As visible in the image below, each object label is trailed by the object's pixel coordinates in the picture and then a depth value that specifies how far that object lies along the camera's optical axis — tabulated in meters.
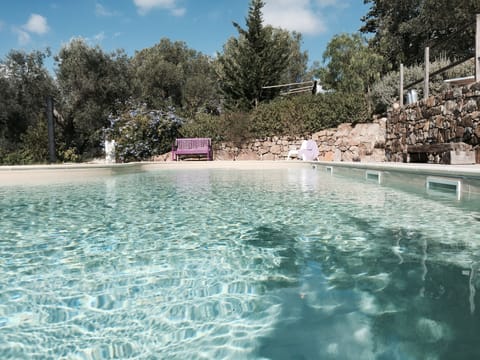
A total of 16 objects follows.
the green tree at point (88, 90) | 14.57
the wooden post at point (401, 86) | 9.17
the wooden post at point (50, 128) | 11.51
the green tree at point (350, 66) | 14.44
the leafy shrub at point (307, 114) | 13.04
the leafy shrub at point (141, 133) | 13.93
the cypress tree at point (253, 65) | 16.73
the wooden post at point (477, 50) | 6.05
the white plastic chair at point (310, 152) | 12.75
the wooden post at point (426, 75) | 7.82
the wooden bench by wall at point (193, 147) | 13.24
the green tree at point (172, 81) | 21.78
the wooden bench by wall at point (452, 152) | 5.95
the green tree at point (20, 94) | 13.73
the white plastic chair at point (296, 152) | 12.90
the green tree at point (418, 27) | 16.14
